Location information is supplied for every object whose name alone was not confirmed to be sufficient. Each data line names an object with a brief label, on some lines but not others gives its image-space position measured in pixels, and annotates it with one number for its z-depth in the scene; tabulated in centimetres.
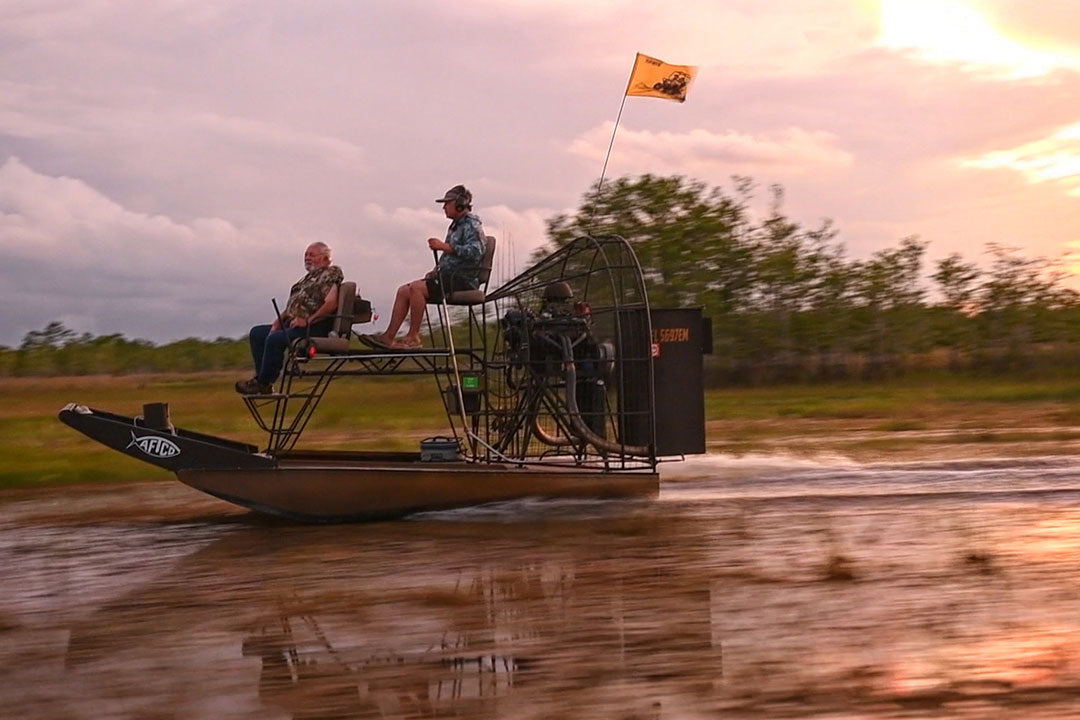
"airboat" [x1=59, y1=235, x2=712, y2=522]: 1059
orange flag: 1207
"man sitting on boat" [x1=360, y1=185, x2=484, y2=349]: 1080
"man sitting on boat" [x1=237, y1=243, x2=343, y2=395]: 1080
